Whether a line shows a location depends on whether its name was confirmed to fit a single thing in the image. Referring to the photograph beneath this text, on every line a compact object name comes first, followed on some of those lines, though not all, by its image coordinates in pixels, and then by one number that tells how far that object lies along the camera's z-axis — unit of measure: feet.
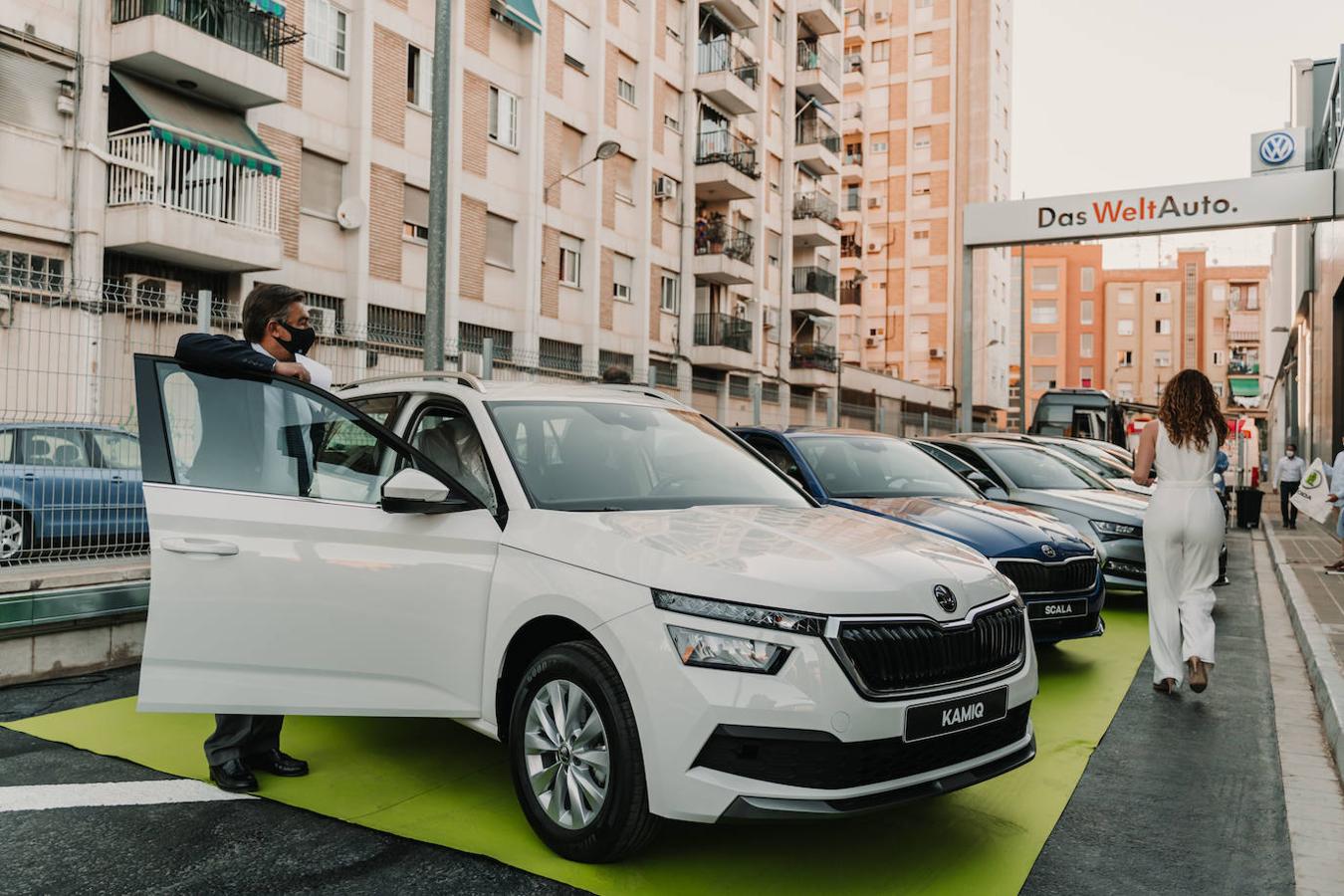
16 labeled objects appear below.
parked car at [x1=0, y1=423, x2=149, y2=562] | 22.81
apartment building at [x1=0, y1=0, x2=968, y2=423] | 53.47
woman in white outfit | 20.13
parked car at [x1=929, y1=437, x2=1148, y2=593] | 30.07
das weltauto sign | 60.39
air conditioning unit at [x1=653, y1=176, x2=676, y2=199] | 103.30
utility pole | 30.41
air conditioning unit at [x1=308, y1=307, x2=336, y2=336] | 63.98
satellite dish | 67.67
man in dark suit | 13.41
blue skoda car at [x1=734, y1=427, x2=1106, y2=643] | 21.02
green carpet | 11.60
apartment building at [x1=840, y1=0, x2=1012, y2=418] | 192.54
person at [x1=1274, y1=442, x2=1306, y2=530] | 69.41
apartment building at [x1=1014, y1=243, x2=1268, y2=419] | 298.97
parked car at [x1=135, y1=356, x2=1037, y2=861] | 10.43
